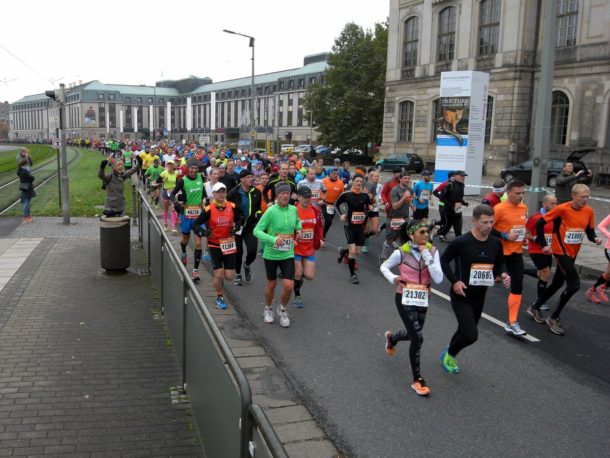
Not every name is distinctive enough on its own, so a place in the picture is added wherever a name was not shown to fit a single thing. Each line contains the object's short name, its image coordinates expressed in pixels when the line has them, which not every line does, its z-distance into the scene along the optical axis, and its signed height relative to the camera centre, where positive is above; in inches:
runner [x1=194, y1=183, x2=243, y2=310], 315.3 -49.5
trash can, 388.8 -69.6
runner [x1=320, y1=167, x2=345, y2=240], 481.1 -36.6
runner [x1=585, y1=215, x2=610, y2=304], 352.8 -84.0
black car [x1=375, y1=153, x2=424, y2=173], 1571.1 -39.2
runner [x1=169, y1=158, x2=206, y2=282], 434.0 -41.5
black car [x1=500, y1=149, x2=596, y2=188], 1146.7 -42.1
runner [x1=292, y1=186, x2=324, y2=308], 315.9 -52.0
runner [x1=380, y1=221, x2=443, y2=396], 219.1 -49.9
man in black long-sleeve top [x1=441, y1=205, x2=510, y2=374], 227.9 -48.2
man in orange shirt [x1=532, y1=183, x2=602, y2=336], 293.6 -43.1
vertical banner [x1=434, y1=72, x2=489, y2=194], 910.4 +37.5
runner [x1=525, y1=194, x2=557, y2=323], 309.9 -56.6
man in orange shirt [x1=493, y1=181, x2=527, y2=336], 279.9 -41.4
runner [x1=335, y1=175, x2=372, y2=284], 399.5 -45.1
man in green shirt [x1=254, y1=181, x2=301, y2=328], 288.7 -47.4
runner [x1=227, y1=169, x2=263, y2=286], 368.8 -44.2
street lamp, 1294.3 +224.4
